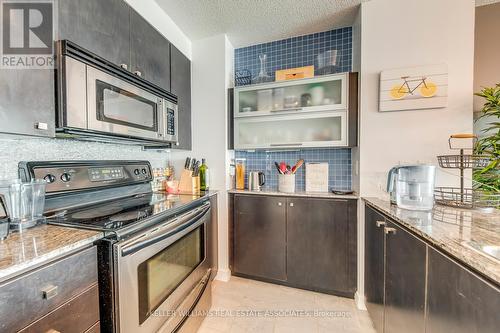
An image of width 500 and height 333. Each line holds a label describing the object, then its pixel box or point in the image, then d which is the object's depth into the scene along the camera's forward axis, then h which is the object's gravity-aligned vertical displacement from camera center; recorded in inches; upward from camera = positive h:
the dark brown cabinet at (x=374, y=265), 52.9 -28.2
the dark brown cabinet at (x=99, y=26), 39.8 +29.2
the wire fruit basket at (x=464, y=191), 50.6 -7.4
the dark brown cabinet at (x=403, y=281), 36.4 -23.0
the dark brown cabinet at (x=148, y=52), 56.2 +32.5
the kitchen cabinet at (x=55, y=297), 22.1 -15.9
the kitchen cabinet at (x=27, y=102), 31.6 +9.9
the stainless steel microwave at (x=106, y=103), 38.6 +13.6
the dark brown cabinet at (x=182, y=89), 75.2 +28.0
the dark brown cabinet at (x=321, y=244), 71.6 -28.4
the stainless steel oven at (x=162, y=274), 34.4 -22.8
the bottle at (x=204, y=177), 82.8 -5.4
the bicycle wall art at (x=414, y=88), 62.2 +22.6
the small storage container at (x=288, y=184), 81.5 -8.0
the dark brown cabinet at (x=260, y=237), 78.8 -28.2
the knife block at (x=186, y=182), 77.4 -6.8
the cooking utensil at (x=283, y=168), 83.0 -1.9
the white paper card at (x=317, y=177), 84.3 -5.5
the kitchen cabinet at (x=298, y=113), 73.2 +18.6
